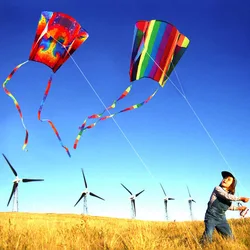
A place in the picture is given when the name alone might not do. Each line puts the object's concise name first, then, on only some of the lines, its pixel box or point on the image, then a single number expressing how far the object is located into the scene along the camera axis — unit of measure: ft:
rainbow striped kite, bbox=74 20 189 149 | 30.12
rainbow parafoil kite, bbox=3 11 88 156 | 30.17
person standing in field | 23.88
